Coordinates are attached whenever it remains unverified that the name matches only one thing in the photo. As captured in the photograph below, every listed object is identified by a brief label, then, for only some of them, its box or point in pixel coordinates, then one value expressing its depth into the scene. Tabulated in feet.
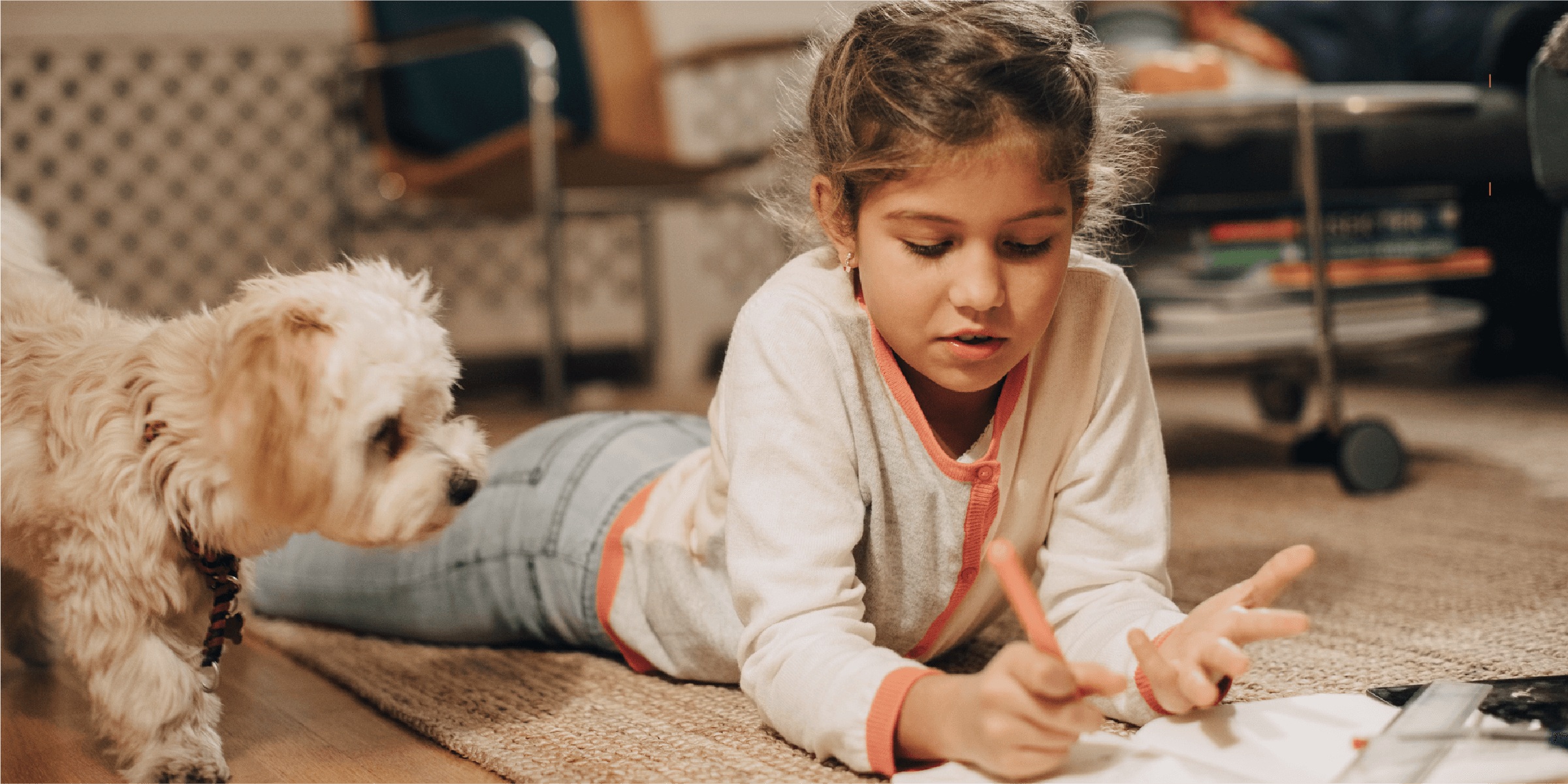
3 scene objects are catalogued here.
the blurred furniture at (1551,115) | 3.17
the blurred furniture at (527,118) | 6.82
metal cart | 4.44
